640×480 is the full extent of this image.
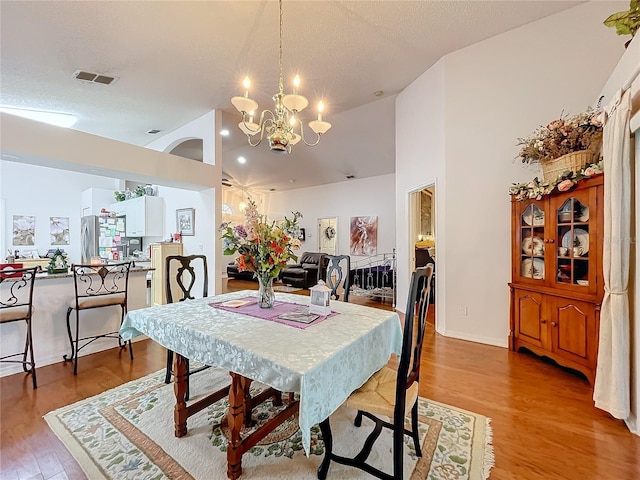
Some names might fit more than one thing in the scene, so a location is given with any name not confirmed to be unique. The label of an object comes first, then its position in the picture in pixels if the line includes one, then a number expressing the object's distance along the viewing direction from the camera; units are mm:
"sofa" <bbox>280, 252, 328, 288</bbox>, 7465
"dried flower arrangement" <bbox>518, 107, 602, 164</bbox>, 2566
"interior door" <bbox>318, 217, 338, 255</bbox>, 9320
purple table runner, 1705
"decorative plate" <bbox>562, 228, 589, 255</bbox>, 2570
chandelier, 2414
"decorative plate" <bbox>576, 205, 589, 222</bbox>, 2531
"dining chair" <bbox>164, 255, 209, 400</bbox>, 2309
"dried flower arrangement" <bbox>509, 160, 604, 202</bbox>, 2424
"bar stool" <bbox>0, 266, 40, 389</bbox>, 2506
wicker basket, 2602
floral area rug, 1589
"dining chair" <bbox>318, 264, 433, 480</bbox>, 1372
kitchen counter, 2777
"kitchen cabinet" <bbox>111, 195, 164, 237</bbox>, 6250
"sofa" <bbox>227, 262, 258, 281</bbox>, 8669
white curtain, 1957
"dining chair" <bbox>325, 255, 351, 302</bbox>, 2508
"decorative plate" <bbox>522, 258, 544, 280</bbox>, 2975
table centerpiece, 1888
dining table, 1217
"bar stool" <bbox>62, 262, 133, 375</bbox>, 2984
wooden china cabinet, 2441
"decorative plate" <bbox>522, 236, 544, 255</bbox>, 3002
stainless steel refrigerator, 6812
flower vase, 2049
